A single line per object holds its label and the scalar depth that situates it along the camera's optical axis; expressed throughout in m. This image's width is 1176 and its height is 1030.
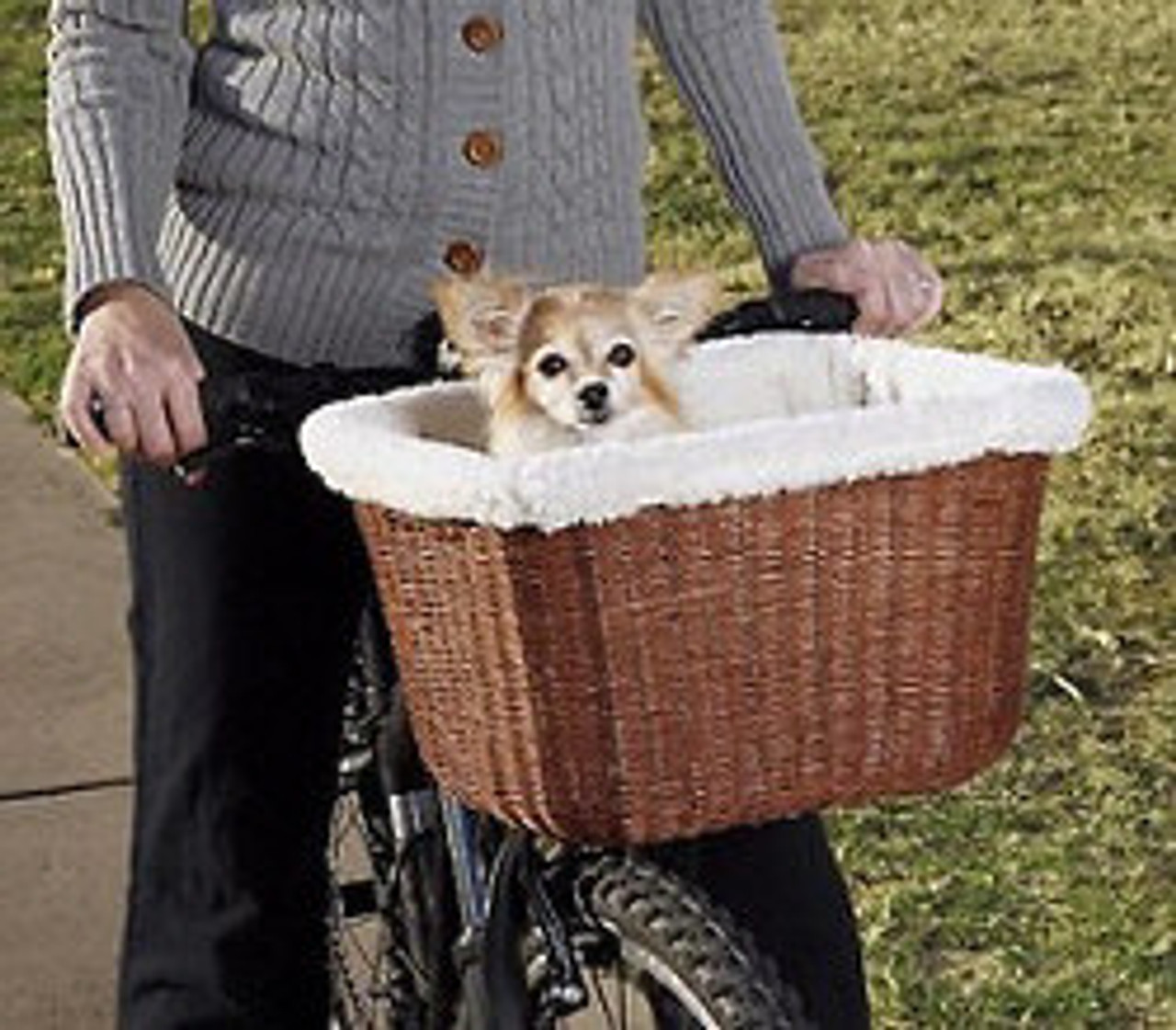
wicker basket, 4.56
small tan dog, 4.76
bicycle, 5.30
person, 5.68
